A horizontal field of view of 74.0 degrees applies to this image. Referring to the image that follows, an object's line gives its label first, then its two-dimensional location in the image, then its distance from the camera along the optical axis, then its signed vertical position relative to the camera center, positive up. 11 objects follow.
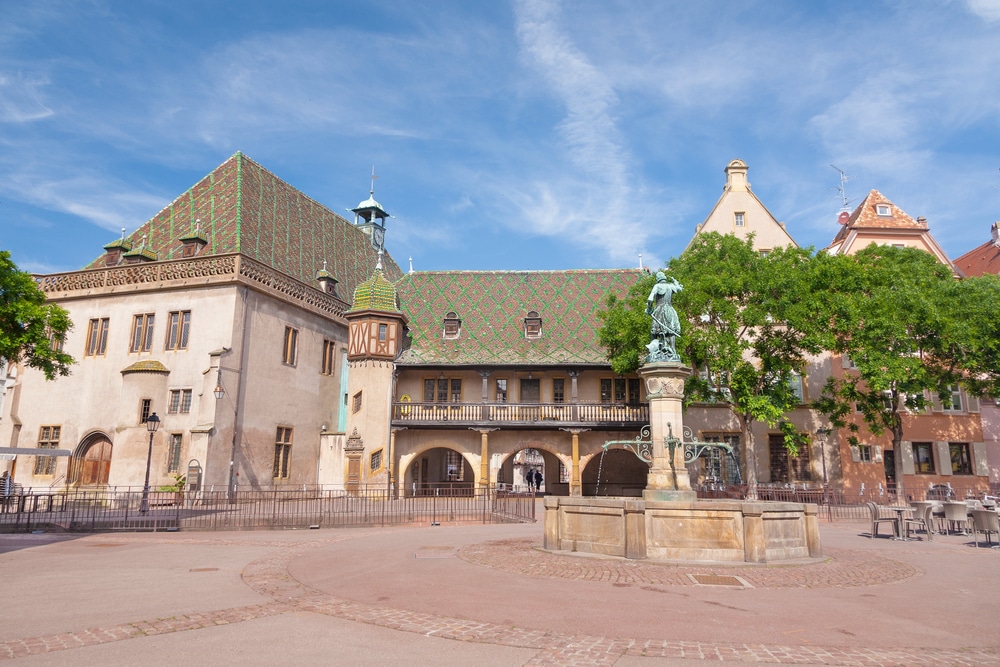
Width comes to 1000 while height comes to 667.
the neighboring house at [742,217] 35.12 +13.15
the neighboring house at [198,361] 28.03 +4.43
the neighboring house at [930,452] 31.83 +0.86
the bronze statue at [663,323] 15.16 +3.25
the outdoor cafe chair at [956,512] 18.02 -1.11
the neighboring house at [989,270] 32.34 +11.98
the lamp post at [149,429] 21.16 +0.96
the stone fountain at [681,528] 11.54 -1.07
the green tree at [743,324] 25.94 +5.68
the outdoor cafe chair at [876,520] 16.84 -1.25
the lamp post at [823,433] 28.91 +1.58
